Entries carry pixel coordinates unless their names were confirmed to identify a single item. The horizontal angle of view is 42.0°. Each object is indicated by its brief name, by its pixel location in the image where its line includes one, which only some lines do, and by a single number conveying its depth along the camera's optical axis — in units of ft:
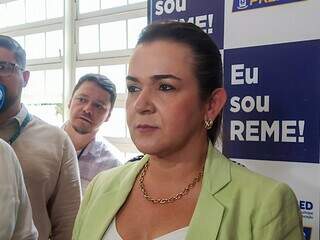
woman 2.91
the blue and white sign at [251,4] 4.06
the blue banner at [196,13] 4.46
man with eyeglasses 5.16
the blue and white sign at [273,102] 3.82
